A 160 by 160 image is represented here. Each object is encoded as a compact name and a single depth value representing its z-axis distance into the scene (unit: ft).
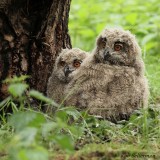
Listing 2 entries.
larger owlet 37.37
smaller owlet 40.32
